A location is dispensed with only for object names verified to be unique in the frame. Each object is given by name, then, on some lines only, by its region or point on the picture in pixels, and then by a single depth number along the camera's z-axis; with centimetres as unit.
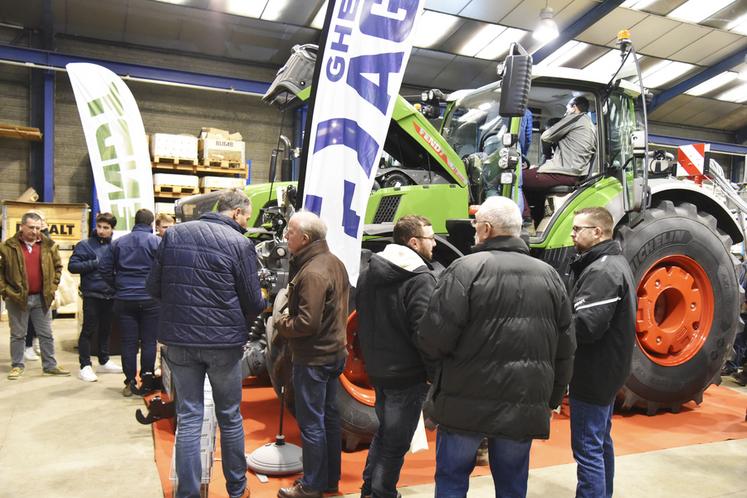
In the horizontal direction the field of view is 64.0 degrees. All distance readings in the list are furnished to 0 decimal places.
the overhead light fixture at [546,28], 957
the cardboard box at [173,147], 985
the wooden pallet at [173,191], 988
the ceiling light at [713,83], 1397
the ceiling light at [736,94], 1491
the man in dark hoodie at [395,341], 283
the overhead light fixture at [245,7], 999
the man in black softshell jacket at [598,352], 283
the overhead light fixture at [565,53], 1190
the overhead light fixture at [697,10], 1052
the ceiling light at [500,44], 1148
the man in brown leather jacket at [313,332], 298
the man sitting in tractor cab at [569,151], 486
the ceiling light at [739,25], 1119
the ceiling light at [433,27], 1065
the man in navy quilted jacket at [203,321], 291
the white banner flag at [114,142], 806
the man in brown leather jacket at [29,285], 579
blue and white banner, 353
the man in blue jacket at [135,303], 507
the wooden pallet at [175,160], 993
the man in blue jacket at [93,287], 561
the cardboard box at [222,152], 1021
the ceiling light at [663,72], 1312
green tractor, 453
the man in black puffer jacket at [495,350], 225
